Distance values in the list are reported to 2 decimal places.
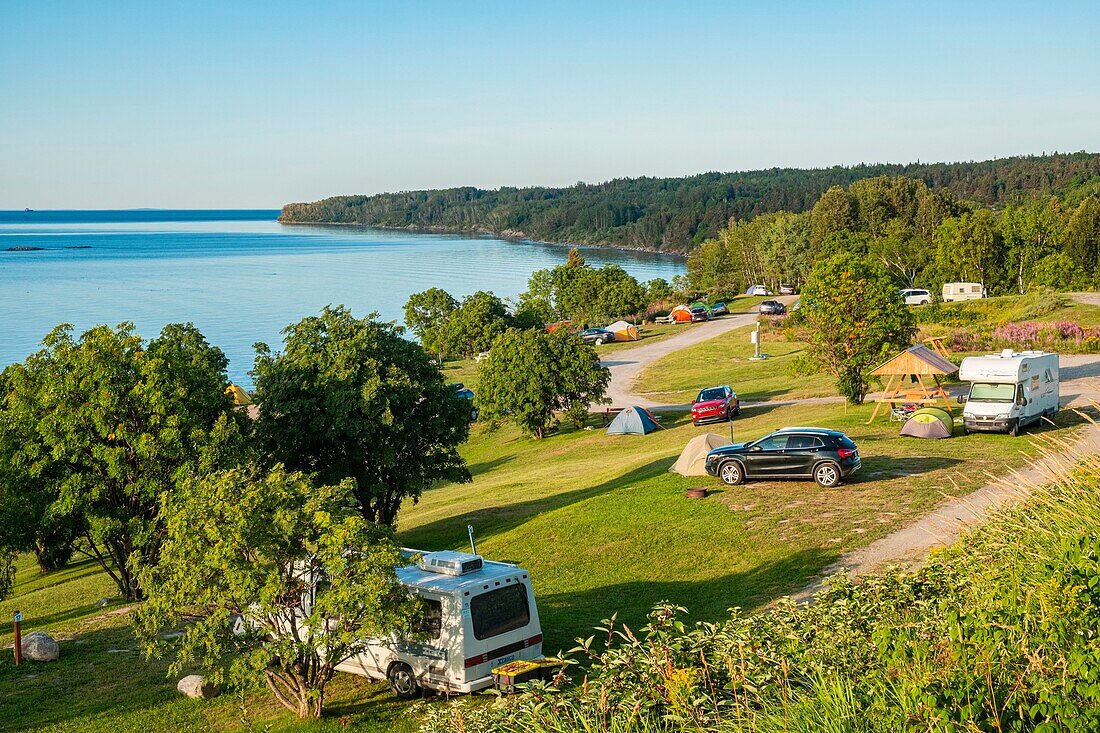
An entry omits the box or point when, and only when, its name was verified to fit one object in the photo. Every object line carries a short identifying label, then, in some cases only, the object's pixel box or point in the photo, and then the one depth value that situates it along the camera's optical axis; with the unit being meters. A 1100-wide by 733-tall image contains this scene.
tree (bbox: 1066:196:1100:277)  93.25
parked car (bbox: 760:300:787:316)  84.69
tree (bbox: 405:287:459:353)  91.69
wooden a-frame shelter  33.34
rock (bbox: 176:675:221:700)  15.59
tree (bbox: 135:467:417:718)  13.03
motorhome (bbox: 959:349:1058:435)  28.72
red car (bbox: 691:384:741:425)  41.75
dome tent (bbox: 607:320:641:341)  82.44
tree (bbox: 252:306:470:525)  25.12
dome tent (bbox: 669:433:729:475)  27.27
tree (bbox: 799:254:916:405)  36.50
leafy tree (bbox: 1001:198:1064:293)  90.06
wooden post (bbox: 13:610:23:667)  17.62
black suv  23.91
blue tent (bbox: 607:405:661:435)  42.50
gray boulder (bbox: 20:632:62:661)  18.02
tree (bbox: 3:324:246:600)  22.56
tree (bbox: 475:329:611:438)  45.53
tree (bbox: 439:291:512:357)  76.81
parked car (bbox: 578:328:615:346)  81.69
